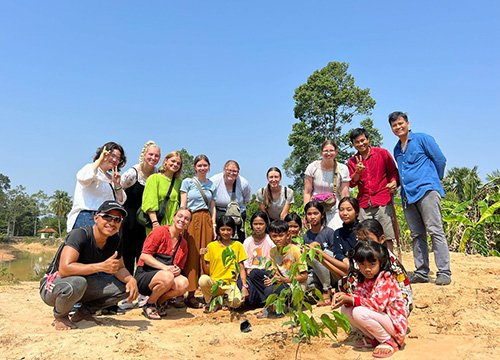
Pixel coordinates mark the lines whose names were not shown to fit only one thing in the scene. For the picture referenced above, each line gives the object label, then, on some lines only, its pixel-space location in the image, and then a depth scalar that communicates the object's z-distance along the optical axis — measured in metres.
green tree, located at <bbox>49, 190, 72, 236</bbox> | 50.79
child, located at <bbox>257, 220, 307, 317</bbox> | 4.02
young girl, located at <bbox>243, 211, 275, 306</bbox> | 4.37
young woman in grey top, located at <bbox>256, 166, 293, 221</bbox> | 5.05
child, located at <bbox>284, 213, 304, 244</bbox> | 4.78
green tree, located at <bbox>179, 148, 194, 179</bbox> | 30.62
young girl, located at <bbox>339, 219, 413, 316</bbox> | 3.07
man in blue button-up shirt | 4.30
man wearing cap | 3.38
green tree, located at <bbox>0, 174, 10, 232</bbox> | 53.09
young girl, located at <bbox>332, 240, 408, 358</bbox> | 2.89
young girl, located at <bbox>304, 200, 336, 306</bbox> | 4.33
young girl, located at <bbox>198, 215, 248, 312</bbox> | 4.31
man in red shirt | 4.54
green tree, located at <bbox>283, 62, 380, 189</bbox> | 21.30
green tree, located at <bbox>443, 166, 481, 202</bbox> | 15.28
